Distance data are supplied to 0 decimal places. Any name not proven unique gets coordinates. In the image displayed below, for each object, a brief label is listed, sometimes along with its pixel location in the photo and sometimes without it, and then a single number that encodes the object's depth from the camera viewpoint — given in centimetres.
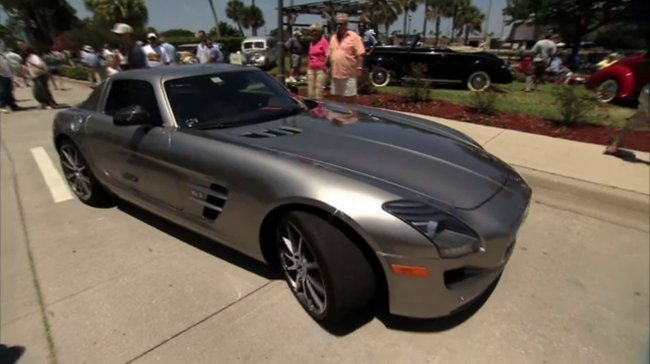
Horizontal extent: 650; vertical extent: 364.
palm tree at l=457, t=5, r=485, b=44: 8569
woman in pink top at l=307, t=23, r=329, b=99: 752
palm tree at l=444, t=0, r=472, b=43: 7544
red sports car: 835
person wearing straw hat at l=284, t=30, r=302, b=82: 1317
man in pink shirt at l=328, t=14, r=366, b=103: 615
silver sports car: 199
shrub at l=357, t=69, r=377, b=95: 929
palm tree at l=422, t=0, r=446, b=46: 7594
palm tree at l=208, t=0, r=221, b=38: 4388
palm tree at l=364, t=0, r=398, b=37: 5613
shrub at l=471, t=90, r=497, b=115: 711
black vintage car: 1069
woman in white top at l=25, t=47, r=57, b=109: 980
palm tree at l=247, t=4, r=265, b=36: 6838
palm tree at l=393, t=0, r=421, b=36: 6762
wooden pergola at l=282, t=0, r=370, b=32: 1692
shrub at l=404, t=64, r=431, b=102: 807
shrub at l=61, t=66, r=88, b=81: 1937
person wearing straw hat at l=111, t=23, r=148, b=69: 697
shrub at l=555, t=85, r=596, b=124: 605
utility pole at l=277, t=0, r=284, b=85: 964
